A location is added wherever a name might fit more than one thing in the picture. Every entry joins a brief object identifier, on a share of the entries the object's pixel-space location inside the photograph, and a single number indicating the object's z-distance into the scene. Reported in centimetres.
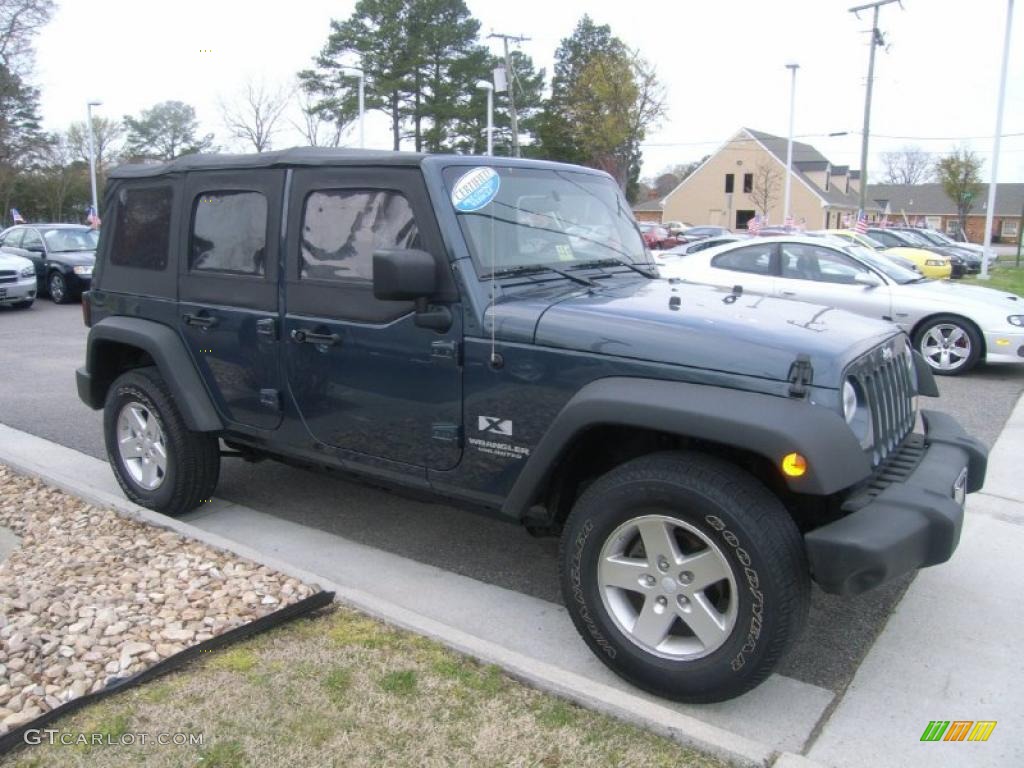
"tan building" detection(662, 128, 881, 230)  6556
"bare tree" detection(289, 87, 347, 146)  3878
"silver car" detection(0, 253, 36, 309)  1544
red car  3528
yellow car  1911
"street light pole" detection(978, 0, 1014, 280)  2303
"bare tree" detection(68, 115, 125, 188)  5528
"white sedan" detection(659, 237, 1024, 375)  935
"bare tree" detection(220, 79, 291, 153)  3950
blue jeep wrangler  282
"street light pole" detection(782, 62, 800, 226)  3865
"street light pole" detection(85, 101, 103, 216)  3603
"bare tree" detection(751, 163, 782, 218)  6462
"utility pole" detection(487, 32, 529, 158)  2850
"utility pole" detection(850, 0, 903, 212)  3325
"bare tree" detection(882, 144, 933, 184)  9781
